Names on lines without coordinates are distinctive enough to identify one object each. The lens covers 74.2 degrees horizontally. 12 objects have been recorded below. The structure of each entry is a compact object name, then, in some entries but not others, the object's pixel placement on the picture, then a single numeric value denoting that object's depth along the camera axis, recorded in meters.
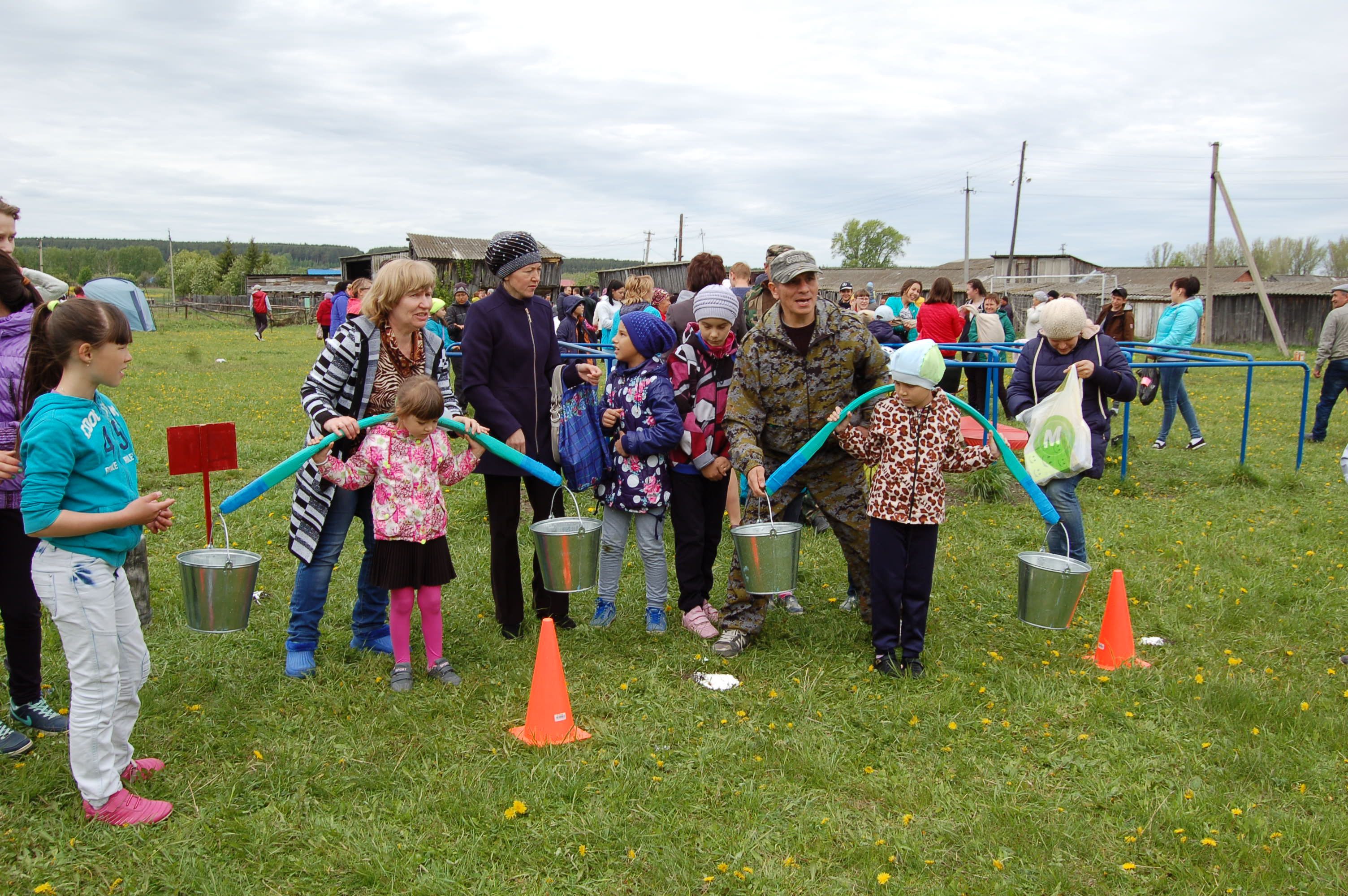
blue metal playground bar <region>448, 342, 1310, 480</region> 8.33
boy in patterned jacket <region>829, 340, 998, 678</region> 4.37
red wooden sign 3.94
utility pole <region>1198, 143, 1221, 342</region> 24.50
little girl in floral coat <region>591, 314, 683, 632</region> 4.88
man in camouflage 4.61
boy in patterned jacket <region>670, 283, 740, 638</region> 5.01
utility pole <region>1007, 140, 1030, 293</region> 42.16
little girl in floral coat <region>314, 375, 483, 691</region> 4.18
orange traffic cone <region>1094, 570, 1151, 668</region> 4.71
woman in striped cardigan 4.27
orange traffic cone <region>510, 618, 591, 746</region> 3.91
